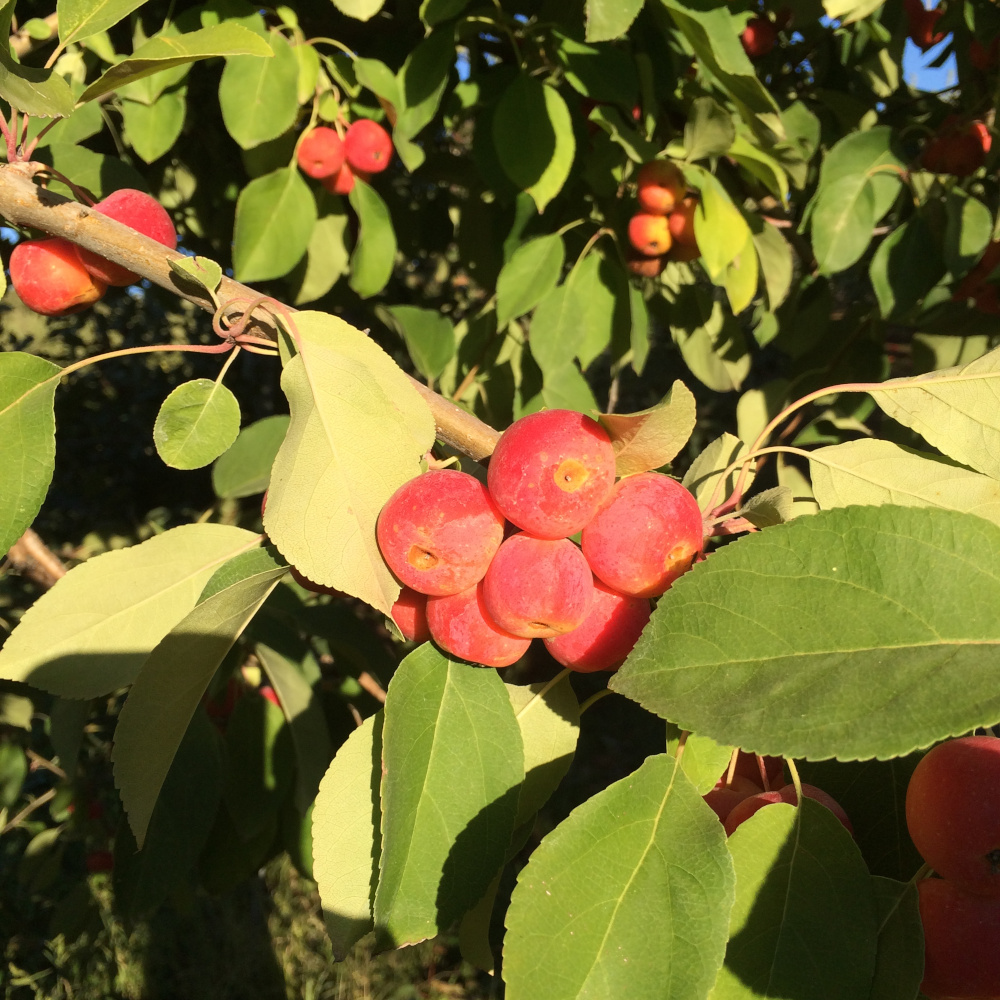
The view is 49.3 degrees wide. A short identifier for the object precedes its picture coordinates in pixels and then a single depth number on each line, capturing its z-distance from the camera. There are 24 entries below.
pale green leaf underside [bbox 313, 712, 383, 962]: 0.27
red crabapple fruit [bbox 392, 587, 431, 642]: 0.28
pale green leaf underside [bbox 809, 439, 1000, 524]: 0.27
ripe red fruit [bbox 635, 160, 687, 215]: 0.54
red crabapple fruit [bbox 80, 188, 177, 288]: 0.32
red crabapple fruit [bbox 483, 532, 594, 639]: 0.25
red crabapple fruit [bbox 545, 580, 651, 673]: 0.26
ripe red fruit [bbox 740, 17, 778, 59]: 0.65
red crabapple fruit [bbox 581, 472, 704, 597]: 0.25
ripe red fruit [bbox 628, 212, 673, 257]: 0.57
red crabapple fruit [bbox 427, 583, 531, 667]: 0.26
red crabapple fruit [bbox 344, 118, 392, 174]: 0.54
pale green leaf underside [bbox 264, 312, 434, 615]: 0.25
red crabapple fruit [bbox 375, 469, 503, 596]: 0.24
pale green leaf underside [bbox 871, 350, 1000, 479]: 0.28
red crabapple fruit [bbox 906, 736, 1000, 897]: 0.23
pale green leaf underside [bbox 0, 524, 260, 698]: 0.30
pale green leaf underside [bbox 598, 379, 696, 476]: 0.24
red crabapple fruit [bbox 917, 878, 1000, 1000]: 0.23
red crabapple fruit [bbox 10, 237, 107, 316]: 0.32
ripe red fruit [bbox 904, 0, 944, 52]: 0.76
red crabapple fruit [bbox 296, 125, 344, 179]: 0.54
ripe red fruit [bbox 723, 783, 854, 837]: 0.25
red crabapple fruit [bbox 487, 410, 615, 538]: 0.24
